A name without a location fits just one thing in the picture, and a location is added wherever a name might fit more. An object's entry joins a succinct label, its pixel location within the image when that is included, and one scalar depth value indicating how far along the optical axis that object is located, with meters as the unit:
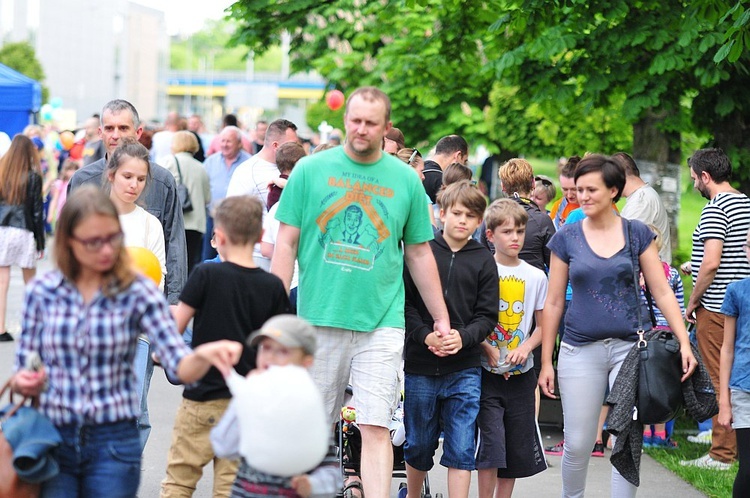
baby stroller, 12.93
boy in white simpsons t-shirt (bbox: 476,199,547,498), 12.27
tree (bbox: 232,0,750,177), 20.39
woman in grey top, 11.81
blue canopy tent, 36.20
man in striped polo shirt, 15.97
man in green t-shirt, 10.94
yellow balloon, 10.26
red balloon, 40.72
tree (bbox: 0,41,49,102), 110.02
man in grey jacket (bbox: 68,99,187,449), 13.16
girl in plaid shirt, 7.69
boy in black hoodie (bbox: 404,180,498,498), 11.97
